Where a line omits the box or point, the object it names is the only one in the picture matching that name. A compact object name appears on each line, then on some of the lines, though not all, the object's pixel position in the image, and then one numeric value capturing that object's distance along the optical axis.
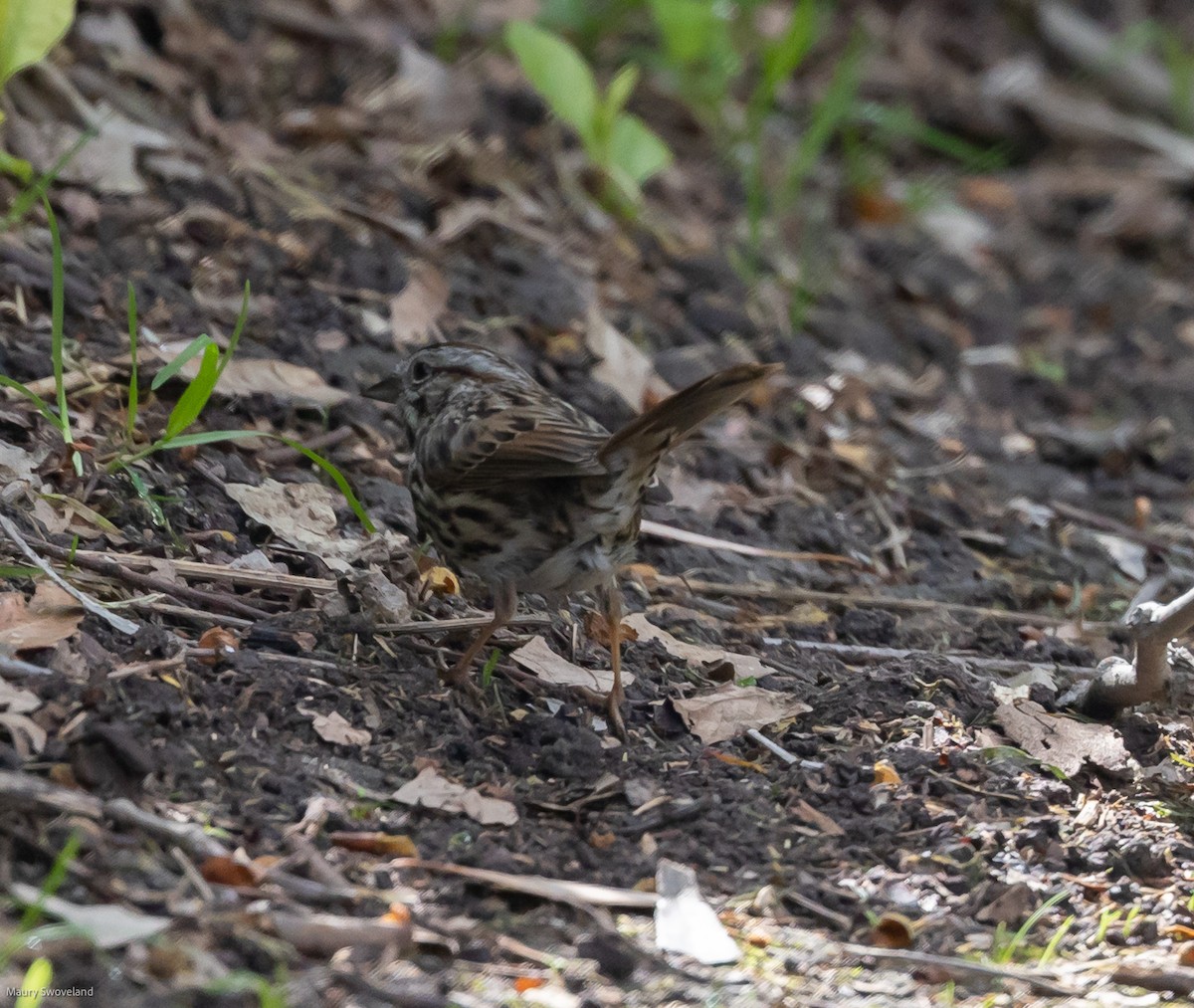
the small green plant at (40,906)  5.06
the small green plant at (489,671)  8.10
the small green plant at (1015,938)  6.41
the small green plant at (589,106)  12.72
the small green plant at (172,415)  7.95
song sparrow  7.96
